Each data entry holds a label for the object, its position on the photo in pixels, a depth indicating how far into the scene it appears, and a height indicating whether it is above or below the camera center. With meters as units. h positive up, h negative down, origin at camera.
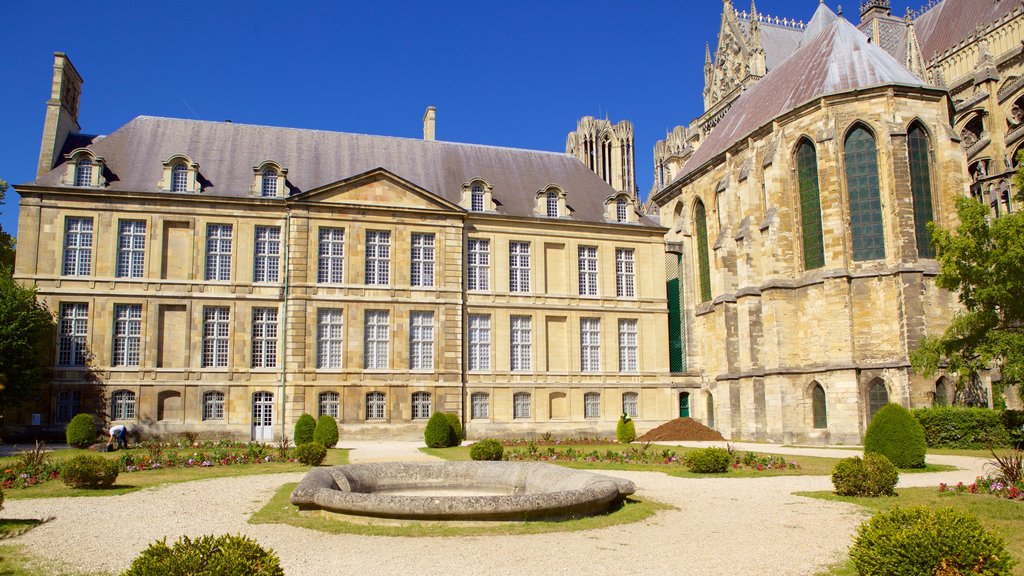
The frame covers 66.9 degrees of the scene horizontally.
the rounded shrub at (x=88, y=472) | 14.64 -1.60
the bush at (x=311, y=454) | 19.09 -1.71
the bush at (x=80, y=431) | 25.12 -1.41
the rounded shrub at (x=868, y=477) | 13.58 -1.78
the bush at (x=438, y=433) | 27.19 -1.77
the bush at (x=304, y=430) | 25.14 -1.50
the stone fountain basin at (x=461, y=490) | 10.27 -1.67
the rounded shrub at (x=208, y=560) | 5.70 -1.30
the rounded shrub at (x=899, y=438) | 17.88 -1.44
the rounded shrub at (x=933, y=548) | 6.65 -1.50
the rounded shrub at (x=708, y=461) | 17.61 -1.89
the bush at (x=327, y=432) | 24.78 -1.53
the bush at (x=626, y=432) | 30.56 -2.07
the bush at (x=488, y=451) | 20.45 -1.83
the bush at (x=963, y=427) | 23.72 -1.62
